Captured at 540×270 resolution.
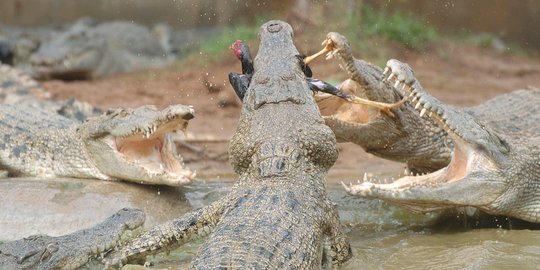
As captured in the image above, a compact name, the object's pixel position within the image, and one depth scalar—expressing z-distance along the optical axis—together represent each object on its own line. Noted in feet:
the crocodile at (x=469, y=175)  34.55
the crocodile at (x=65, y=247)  30.04
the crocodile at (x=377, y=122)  37.81
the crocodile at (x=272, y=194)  25.49
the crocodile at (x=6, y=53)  89.50
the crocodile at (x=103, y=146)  39.24
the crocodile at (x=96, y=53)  84.02
